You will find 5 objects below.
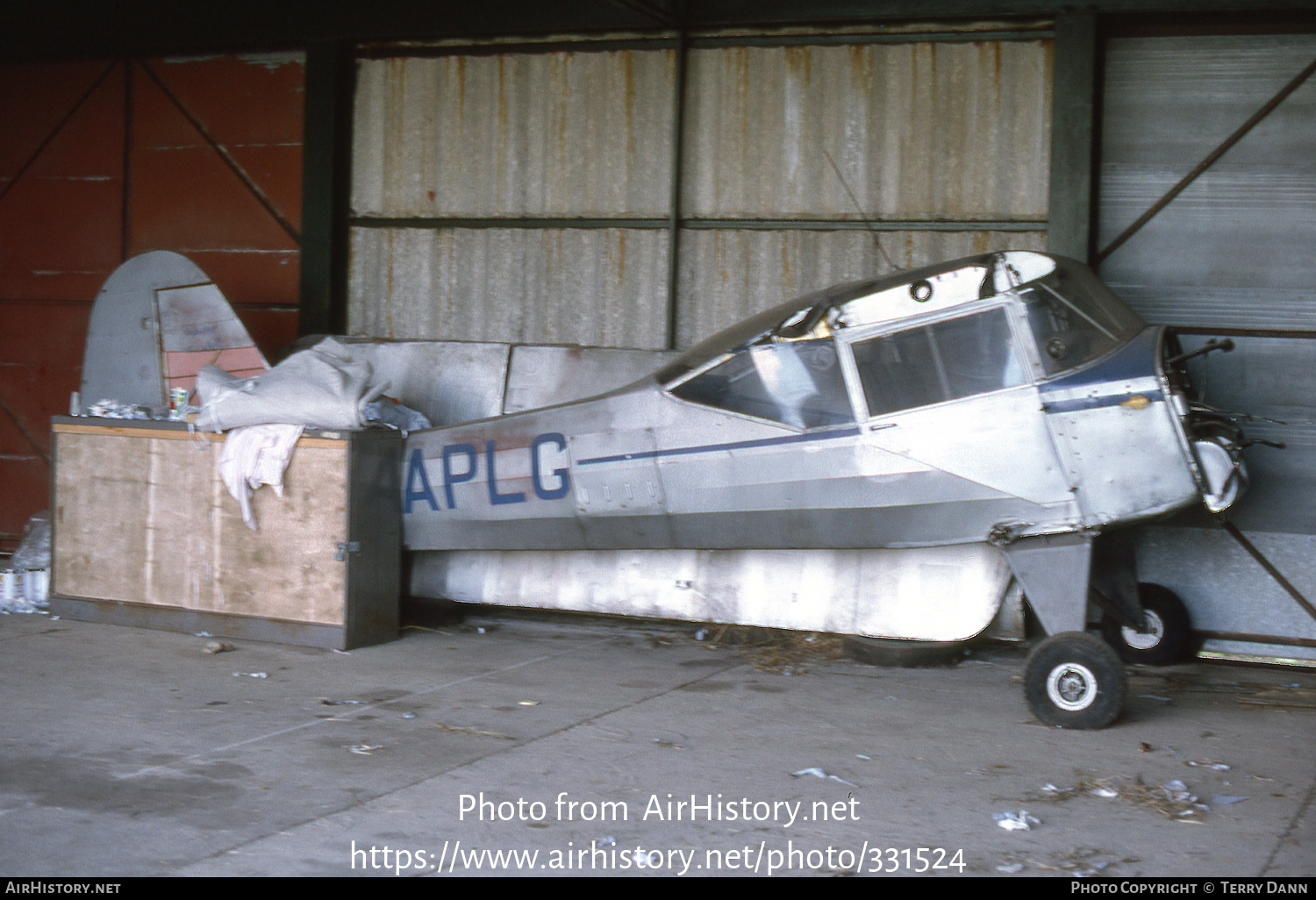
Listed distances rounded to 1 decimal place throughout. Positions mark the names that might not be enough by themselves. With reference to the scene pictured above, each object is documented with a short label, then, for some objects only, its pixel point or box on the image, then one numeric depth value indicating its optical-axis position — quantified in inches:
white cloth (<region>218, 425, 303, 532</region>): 262.7
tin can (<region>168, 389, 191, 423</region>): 290.7
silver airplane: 211.2
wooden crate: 261.1
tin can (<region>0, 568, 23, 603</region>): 306.2
